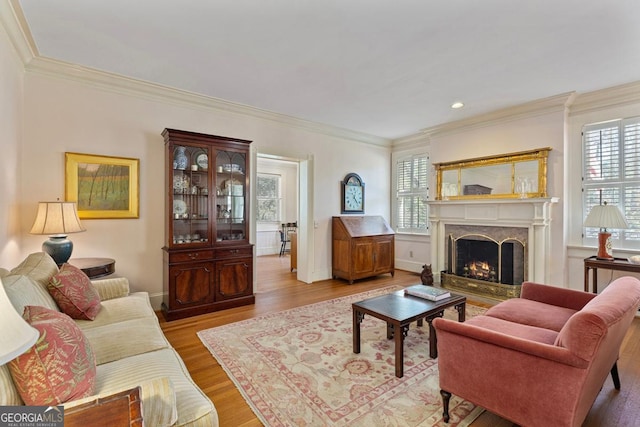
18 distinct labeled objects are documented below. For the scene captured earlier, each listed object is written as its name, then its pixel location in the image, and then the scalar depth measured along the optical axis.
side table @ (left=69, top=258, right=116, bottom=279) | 2.80
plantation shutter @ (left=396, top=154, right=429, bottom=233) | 5.91
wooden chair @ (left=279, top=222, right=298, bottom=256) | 8.75
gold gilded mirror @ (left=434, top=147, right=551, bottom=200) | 4.15
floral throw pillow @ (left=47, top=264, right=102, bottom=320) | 2.07
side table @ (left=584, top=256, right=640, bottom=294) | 3.23
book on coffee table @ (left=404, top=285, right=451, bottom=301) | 2.80
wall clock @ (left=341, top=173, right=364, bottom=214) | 5.62
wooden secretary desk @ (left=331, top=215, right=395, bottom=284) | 5.16
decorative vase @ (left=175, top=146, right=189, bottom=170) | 3.63
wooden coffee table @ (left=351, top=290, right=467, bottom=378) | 2.32
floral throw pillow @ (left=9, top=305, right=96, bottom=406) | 1.04
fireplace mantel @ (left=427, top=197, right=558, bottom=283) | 4.02
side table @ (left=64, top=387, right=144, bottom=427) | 0.95
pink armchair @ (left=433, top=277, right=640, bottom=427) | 1.41
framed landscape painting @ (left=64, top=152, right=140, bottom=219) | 3.22
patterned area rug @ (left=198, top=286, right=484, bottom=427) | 1.91
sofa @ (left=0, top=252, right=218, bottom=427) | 1.14
